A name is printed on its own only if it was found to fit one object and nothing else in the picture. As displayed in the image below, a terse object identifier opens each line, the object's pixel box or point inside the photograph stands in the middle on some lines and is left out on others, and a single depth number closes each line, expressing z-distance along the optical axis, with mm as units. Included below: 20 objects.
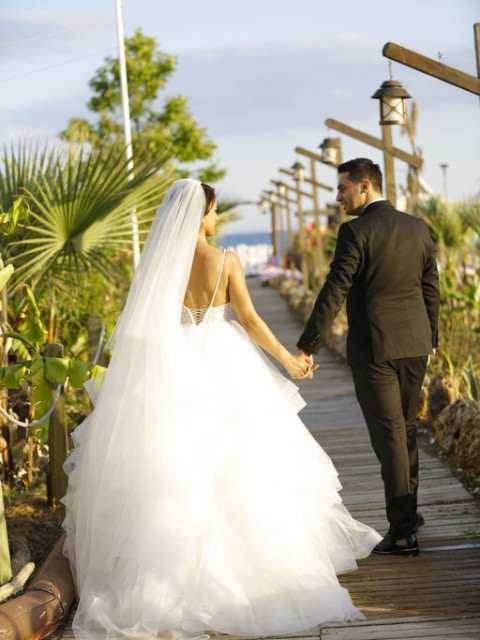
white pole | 20984
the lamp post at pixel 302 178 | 25902
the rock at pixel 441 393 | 8594
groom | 5215
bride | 4363
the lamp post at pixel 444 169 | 57609
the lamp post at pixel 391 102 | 10266
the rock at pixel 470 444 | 6906
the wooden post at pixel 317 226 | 24469
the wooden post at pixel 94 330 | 8672
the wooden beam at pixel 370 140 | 12523
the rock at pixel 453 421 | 7574
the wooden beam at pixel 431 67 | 6816
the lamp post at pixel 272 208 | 41125
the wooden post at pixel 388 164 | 12219
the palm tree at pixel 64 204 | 7598
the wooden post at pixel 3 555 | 4926
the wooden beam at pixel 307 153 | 20930
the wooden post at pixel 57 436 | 6609
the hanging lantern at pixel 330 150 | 16891
